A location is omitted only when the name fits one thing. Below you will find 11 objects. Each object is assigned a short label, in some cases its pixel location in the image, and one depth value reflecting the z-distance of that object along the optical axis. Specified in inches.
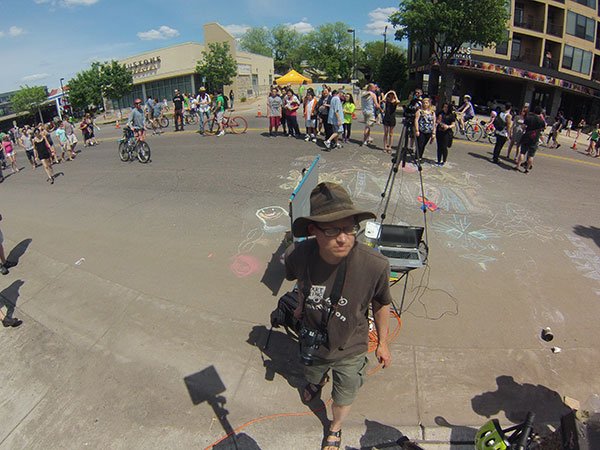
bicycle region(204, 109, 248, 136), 617.9
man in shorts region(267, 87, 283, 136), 517.6
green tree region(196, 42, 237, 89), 1347.2
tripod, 168.4
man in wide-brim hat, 90.4
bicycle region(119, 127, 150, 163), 478.9
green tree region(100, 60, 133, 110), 1314.0
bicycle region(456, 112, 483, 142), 582.6
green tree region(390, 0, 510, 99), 829.8
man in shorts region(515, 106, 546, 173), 369.4
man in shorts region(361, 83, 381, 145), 450.6
